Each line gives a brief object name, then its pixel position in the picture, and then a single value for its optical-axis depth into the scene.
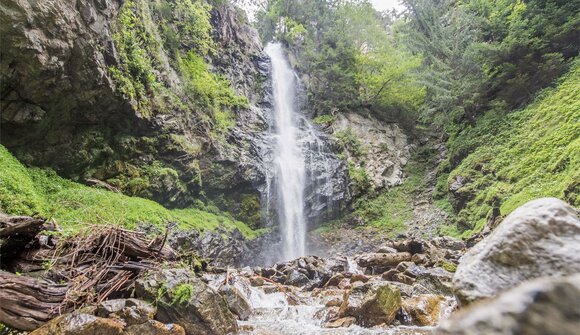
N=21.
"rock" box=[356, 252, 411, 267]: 9.73
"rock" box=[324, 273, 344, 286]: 8.67
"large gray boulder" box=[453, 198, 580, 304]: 1.82
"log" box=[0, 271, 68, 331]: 3.09
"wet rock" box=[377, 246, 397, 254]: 10.62
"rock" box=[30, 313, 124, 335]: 3.05
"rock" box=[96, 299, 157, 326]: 3.49
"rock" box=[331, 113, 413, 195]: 22.52
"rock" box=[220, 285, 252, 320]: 5.37
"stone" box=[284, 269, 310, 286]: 9.12
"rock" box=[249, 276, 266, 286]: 8.48
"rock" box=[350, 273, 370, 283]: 8.06
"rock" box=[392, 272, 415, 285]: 7.40
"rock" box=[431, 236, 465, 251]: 11.26
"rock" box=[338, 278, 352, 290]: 8.08
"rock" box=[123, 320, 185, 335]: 3.45
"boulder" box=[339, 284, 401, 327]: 4.77
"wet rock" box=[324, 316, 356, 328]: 4.89
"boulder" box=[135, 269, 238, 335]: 3.89
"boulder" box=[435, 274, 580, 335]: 0.75
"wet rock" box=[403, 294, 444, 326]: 4.83
